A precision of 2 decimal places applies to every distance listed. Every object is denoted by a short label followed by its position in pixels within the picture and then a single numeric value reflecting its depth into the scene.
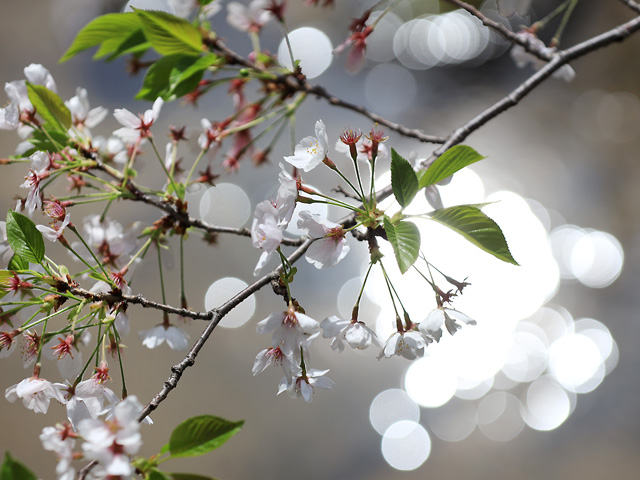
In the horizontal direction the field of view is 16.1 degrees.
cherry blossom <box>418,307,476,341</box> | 1.10
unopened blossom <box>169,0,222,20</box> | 1.25
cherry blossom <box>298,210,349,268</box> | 1.09
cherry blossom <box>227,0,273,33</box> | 1.31
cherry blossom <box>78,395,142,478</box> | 1.03
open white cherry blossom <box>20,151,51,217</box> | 1.13
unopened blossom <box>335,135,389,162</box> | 1.15
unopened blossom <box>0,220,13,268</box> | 1.11
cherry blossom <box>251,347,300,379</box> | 1.11
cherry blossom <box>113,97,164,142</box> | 1.17
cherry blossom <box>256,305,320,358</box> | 1.10
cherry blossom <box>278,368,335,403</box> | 1.12
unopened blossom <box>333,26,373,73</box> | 1.24
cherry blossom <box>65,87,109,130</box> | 1.21
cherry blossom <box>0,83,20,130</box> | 1.14
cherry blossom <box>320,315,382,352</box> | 1.11
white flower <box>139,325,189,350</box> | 1.18
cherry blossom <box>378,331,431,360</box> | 1.10
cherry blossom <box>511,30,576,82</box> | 1.26
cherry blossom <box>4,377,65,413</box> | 1.10
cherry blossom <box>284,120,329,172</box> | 1.09
